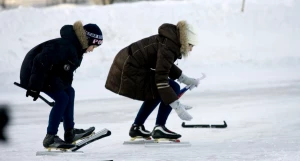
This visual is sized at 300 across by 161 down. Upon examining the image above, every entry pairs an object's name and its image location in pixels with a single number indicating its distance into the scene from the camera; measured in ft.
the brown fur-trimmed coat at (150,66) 37.04
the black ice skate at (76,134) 37.76
